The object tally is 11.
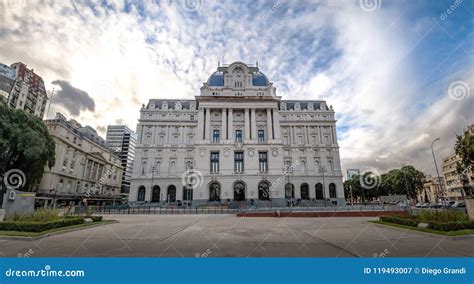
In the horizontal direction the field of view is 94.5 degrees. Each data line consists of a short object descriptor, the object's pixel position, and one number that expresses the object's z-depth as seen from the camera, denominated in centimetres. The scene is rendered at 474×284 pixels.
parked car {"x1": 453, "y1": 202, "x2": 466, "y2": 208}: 3681
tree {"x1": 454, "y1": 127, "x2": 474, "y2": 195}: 2433
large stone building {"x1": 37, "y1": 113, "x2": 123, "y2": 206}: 4742
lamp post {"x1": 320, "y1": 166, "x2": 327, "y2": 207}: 5072
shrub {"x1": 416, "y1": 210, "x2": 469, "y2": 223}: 1154
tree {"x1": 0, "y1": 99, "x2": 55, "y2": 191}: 2306
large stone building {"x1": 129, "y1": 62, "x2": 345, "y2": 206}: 4678
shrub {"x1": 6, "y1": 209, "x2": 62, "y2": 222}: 1223
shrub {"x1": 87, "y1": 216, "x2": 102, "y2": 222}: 1675
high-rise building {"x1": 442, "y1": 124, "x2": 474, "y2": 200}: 6177
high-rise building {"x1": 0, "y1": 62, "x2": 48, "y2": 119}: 4603
